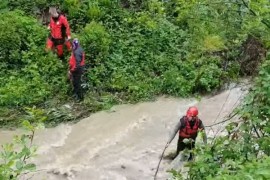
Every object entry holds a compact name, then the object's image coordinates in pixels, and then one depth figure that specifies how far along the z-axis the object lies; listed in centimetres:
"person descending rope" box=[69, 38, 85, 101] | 1135
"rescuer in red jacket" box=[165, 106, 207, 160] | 906
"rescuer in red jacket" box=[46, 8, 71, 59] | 1222
